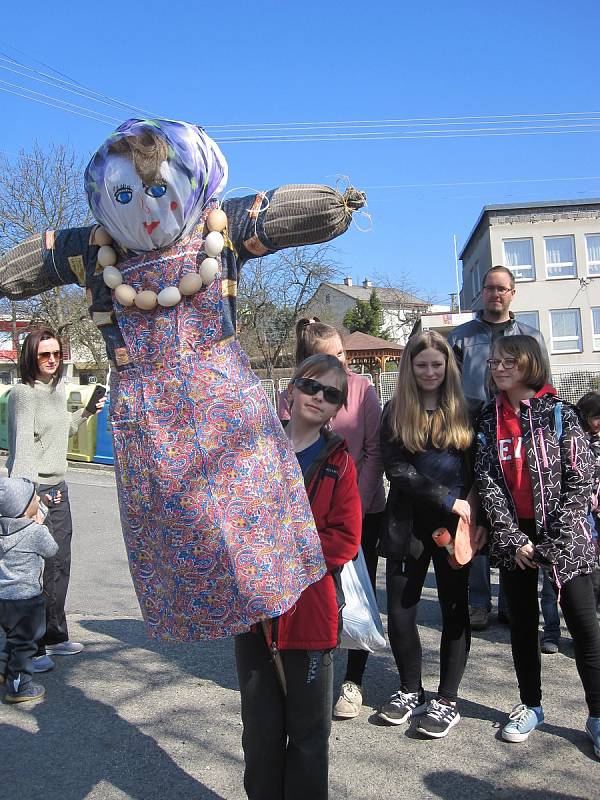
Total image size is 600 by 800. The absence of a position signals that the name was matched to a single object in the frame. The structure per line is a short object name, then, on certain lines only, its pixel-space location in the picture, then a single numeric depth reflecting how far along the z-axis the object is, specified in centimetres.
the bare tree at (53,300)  2514
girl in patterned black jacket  313
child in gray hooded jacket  379
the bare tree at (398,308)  4625
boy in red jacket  238
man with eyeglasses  467
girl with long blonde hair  344
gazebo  2661
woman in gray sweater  414
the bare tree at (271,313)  2886
